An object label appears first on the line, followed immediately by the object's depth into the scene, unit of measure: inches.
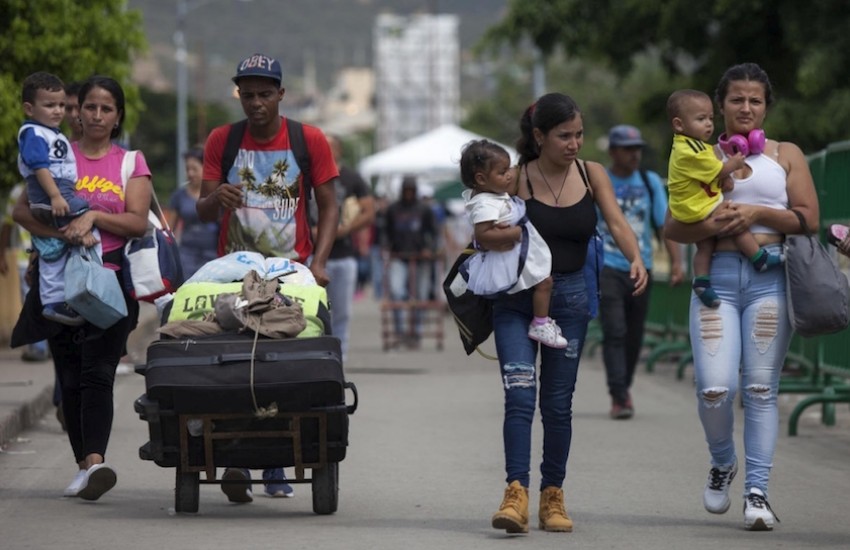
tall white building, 7126.0
